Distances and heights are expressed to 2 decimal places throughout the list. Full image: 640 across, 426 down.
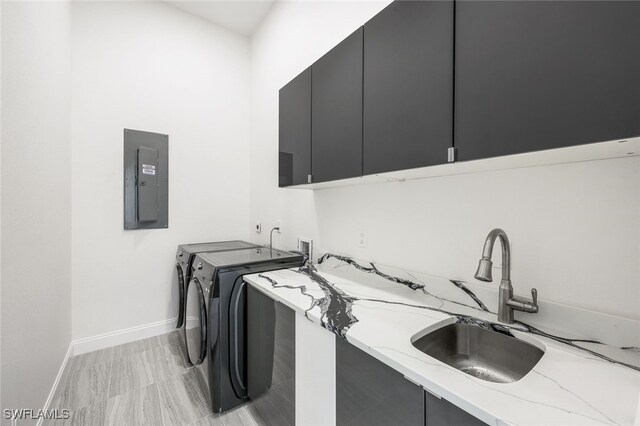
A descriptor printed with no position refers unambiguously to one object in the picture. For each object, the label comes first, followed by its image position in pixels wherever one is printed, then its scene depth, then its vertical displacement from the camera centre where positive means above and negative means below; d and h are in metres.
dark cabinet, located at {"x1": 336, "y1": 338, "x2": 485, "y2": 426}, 0.69 -0.55
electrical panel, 2.52 +0.28
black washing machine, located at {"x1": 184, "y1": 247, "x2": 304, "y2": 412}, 1.63 -0.73
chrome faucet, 0.97 -0.31
